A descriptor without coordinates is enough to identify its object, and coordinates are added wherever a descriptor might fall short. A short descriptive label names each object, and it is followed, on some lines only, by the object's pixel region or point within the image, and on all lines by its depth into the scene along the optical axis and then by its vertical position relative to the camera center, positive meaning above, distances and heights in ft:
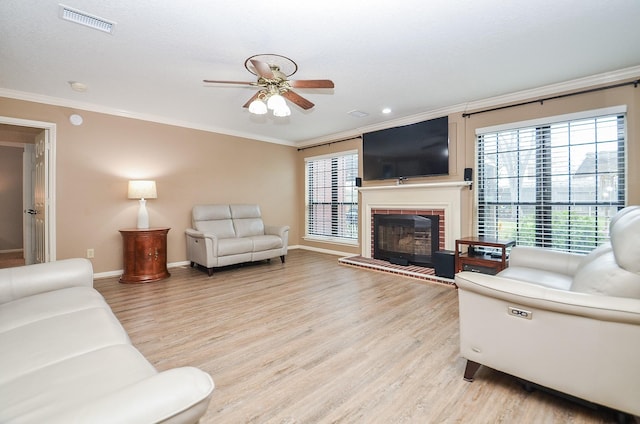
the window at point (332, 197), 19.19 +0.87
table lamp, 13.83 +0.83
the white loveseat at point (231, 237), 14.21 -1.50
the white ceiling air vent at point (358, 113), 14.64 +5.04
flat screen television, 14.29 +3.19
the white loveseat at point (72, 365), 2.20 -1.85
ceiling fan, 8.39 +3.84
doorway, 12.69 +1.22
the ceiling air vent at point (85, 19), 6.94 +4.79
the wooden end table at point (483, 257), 11.02 -1.98
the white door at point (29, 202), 16.81 +0.52
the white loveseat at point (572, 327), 4.33 -2.00
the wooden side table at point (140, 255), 13.10 -2.09
